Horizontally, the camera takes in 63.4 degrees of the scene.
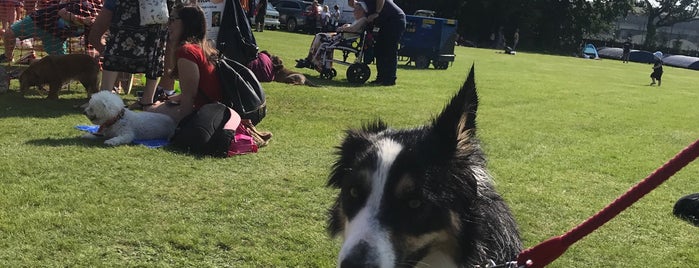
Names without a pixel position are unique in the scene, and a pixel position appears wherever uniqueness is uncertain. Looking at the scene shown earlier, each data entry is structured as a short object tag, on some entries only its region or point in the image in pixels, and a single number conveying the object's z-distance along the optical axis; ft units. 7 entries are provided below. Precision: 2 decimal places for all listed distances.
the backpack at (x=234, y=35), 28.50
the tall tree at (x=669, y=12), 280.51
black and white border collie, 7.72
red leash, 7.08
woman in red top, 21.35
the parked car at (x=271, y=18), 122.11
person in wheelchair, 43.39
